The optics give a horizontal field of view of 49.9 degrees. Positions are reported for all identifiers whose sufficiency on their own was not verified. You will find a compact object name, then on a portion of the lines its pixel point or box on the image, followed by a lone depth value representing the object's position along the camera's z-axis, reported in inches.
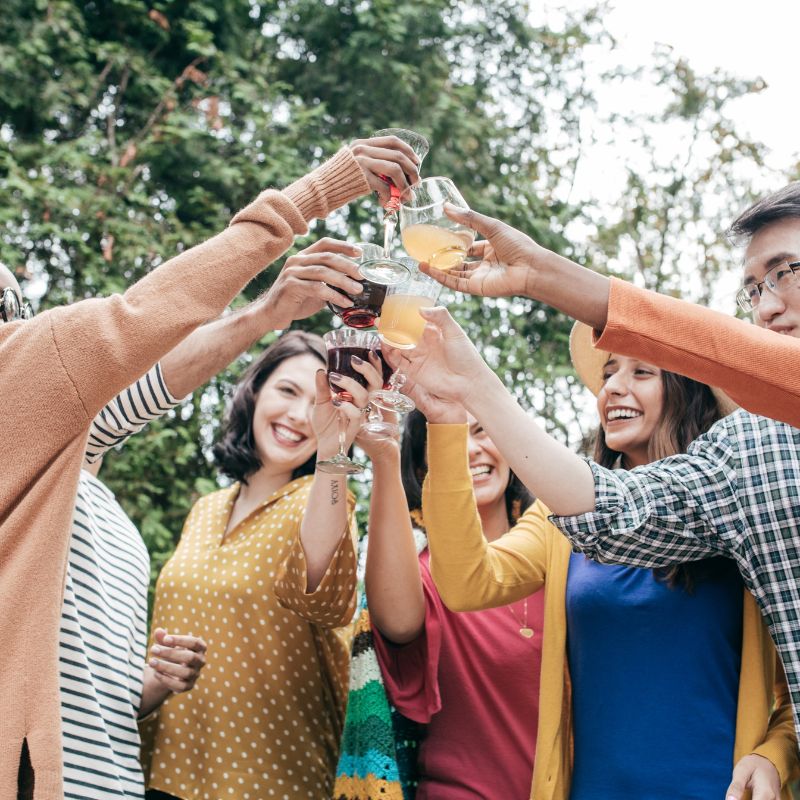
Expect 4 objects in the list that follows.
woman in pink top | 93.6
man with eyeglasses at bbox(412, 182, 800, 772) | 66.3
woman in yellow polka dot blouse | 95.0
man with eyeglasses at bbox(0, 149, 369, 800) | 61.3
